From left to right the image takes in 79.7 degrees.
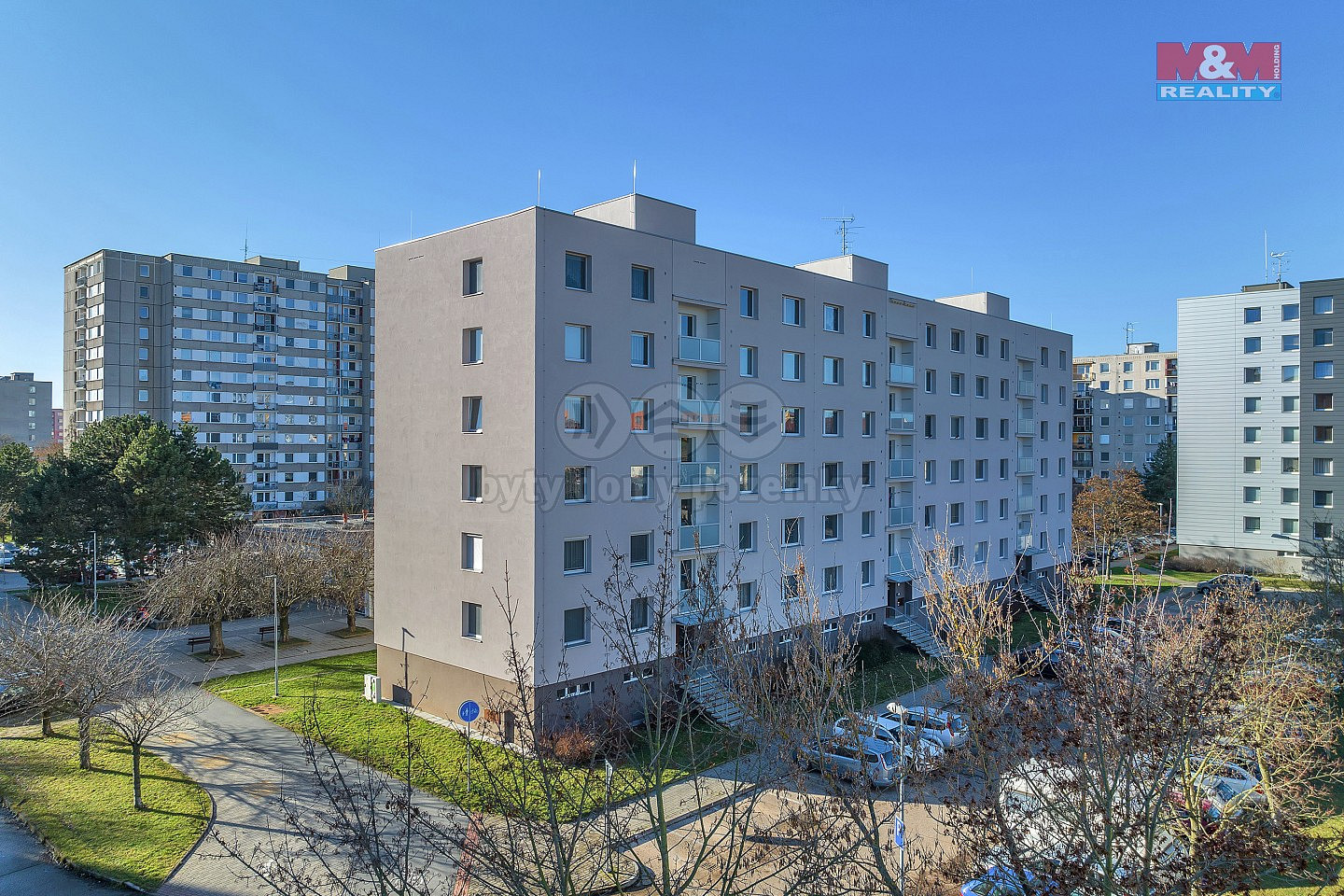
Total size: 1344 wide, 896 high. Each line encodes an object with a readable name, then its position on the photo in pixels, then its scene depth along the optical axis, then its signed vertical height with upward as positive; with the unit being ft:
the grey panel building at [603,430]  74.64 +1.31
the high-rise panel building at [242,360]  228.84 +24.17
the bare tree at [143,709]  62.34 -22.10
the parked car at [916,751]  28.77 -12.20
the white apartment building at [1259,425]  165.27 +4.53
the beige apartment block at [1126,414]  272.10 +10.59
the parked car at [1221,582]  127.65 -23.72
